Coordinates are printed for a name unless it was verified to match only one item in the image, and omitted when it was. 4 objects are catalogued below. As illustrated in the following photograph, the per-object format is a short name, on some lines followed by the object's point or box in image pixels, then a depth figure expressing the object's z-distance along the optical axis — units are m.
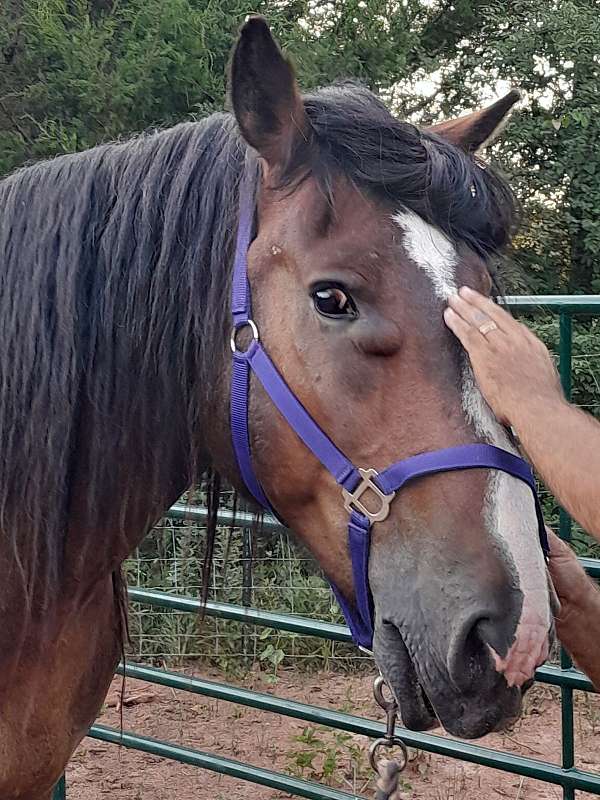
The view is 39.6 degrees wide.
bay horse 1.33
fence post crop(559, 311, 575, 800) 2.38
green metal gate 2.37
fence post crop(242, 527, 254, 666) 2.92
